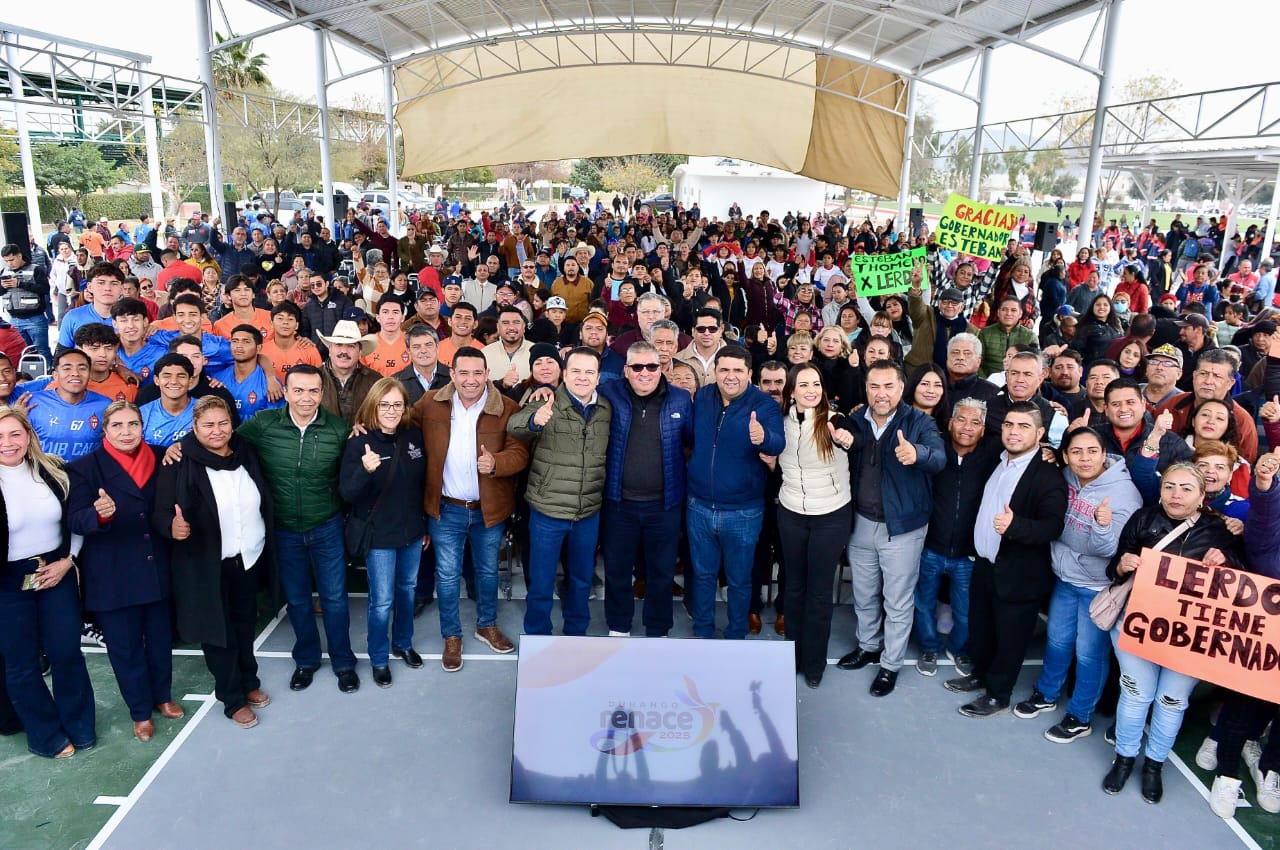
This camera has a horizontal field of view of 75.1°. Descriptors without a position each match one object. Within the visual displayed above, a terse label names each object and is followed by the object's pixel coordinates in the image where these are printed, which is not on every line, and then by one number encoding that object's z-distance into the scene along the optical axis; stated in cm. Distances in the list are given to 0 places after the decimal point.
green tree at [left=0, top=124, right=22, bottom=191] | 2767
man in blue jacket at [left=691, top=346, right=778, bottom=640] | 428
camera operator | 873
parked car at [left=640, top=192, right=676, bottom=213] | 3299
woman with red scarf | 368
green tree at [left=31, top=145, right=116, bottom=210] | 3070
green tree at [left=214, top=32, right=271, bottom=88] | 2992
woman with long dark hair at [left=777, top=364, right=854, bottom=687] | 429
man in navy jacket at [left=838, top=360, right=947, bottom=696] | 421
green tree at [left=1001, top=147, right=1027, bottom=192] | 4746
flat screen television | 360
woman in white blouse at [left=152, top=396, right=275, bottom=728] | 379
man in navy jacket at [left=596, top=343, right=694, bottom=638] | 447
